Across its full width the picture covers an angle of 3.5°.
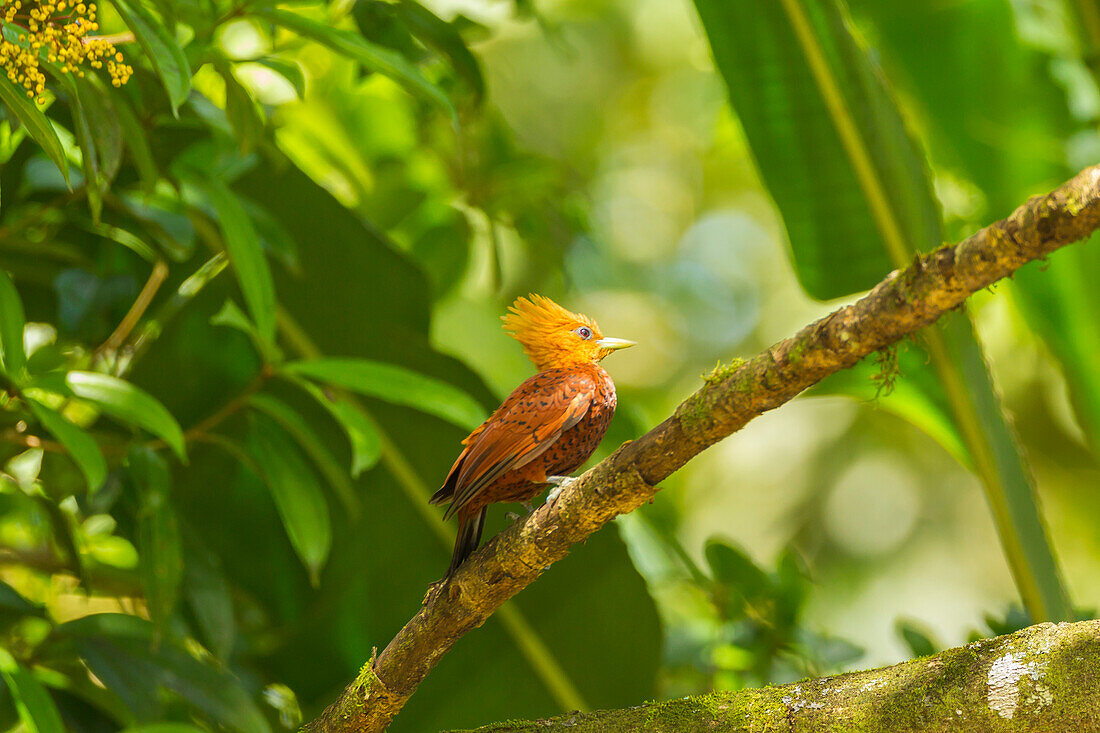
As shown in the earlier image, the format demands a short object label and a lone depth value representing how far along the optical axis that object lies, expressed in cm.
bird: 1005
